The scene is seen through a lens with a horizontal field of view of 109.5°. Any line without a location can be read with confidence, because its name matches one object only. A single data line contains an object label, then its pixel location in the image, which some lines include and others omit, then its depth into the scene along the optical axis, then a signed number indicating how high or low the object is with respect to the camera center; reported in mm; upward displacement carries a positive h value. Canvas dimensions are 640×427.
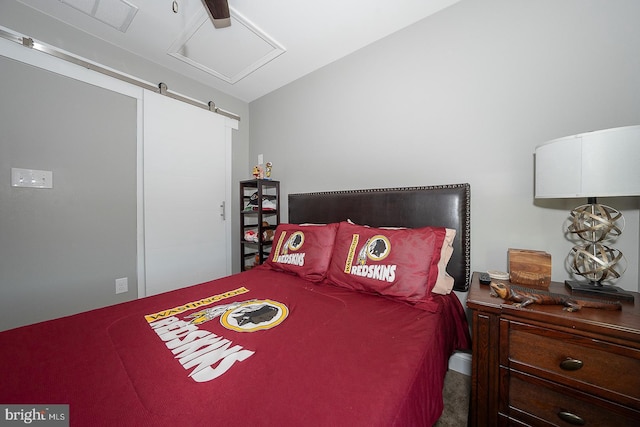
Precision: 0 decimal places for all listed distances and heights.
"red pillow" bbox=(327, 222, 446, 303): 1226 -302
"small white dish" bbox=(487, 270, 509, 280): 1270 -361
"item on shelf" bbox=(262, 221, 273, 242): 2671 -290
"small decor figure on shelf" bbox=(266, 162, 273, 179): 2768 +479
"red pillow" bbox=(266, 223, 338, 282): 1611 -311
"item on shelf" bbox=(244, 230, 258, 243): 2674 -317
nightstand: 779 -587
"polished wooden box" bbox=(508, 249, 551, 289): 1146 -292
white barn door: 2305 +177
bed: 609 -517
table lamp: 869 +126
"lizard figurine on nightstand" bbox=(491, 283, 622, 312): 890 -364
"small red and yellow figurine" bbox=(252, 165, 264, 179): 2707 +443
